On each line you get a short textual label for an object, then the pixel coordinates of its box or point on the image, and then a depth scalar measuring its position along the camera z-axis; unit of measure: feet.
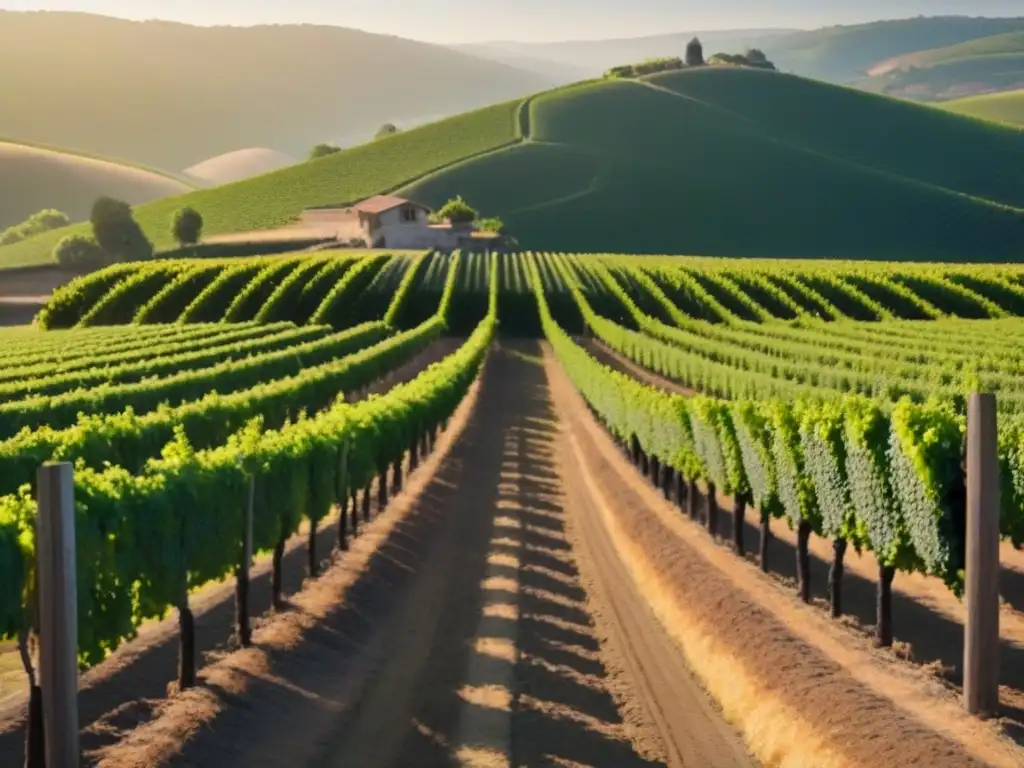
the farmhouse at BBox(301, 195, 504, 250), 463.42
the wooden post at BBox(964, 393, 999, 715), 47.70
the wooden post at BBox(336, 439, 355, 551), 87.71
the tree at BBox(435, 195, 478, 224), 501.56
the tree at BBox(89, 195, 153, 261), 503.61
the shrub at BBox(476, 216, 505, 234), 506.89
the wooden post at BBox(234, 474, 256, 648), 64.64
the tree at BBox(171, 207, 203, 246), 542.57
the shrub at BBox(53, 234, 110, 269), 495.82
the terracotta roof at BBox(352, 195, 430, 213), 468.34
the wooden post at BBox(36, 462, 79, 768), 41.60
